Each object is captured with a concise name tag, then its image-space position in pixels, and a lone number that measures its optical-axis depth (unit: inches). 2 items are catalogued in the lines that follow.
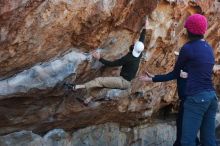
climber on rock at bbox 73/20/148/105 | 193.5
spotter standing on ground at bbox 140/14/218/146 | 165.4
